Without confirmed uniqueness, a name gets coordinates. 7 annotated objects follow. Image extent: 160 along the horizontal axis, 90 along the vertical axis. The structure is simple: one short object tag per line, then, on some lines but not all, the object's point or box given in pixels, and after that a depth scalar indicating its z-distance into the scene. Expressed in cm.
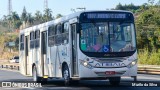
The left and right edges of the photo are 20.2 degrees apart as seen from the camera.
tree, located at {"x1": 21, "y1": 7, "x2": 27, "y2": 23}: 16909
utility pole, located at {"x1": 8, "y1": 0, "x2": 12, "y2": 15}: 16696
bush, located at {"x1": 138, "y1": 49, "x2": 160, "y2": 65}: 4506
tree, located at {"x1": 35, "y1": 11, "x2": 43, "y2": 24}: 13938
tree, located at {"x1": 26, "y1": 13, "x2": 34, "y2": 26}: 15598
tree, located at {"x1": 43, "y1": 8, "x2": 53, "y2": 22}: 12812
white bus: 1650
